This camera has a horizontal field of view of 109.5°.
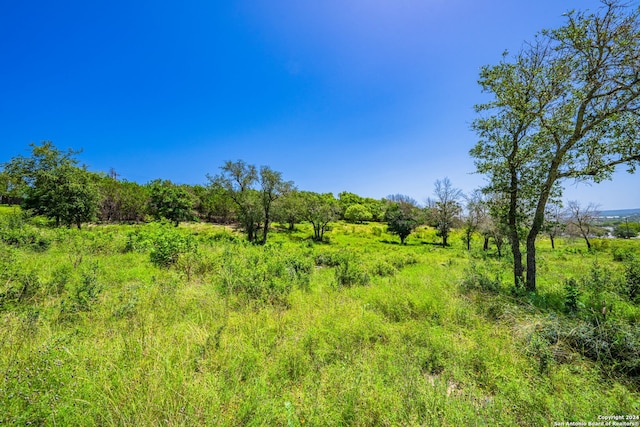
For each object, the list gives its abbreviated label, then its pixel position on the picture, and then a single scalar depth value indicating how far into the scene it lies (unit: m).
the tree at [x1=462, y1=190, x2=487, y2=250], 29.95
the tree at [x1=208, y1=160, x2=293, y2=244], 29.61
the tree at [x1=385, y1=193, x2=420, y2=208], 126.99
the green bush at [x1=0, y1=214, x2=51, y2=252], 10.10
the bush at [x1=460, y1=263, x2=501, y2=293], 8.00
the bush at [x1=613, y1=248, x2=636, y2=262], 19.24
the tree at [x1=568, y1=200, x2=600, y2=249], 36.31
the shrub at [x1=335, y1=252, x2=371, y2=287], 9.45
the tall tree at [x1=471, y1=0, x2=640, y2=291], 6.68
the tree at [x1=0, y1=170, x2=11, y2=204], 23.67
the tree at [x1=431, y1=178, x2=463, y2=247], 39.25
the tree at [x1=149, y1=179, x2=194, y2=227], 51.00
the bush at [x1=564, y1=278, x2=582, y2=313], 5.99
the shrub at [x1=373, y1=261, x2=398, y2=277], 11.87
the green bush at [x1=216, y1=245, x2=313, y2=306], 7.14
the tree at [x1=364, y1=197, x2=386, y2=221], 82.19
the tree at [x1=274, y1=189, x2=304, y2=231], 34.75
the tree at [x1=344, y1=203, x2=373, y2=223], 74.94
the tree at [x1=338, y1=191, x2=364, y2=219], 91.34
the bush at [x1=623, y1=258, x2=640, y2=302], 6.79
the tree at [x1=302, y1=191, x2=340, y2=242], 41.06
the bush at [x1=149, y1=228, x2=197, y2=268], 9.95
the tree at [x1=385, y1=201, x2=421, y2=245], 40.69
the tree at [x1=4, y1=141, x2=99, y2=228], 20.92
